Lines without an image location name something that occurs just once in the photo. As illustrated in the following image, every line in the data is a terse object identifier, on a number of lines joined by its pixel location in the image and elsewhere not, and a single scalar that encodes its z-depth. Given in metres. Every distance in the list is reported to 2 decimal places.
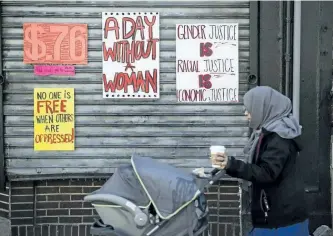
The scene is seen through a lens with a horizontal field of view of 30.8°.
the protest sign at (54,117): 6.07
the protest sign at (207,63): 6.04
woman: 4.00
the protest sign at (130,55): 6.04
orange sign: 6.04
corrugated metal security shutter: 6.04
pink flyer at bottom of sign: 6.05
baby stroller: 3.80
